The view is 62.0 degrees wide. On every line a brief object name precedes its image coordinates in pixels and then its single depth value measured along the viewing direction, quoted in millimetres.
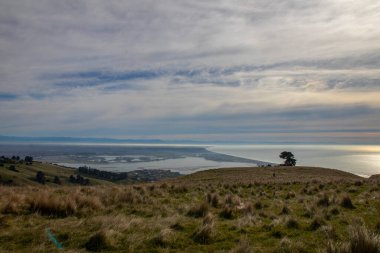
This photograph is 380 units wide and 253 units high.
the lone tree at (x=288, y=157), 80025
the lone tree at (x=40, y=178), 79238
